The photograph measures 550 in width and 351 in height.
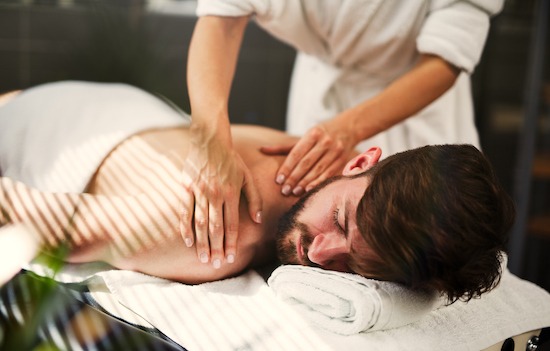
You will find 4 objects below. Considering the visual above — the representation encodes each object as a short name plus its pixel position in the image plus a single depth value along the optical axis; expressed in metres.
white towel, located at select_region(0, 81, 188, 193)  0.80
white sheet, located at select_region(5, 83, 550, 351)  0.75
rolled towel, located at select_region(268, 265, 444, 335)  0.76
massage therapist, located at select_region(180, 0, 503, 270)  0.87
